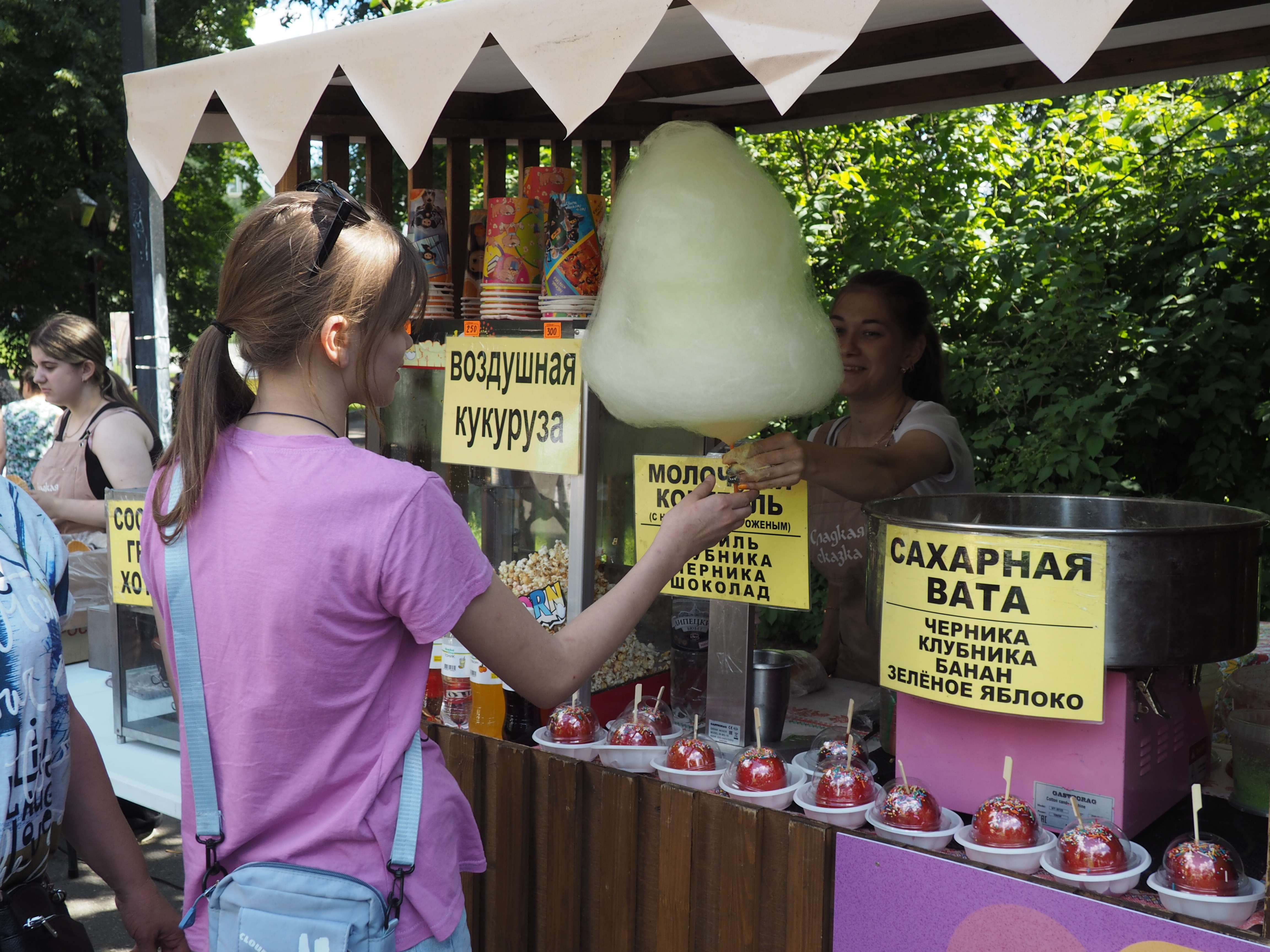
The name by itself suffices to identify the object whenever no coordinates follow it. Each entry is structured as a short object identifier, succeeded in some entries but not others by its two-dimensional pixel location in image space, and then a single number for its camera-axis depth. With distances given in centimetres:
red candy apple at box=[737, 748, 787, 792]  153
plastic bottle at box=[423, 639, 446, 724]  202
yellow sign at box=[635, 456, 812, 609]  164
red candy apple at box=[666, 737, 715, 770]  161
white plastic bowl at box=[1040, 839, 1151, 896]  126
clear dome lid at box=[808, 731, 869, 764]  157
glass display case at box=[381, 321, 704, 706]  193
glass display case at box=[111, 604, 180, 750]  233
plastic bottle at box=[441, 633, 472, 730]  196
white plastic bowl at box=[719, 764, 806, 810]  152
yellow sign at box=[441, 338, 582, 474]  183
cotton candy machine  129
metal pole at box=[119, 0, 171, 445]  504
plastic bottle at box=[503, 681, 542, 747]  189
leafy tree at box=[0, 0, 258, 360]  1152
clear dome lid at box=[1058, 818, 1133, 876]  127
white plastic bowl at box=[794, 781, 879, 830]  146
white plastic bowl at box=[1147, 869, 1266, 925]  121
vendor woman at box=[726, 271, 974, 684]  231
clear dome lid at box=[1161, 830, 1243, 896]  122
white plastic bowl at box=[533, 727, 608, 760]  175
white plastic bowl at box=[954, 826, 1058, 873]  131
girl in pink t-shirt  108
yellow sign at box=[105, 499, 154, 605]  225
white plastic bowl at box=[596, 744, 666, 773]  169
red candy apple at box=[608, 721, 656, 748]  171
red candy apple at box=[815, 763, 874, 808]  147
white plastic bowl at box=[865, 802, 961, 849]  140
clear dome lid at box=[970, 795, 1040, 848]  133
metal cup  179
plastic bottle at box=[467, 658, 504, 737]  191
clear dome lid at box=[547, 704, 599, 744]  177
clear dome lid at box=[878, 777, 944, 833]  141
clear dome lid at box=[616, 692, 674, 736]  177
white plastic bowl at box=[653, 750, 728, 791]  159
